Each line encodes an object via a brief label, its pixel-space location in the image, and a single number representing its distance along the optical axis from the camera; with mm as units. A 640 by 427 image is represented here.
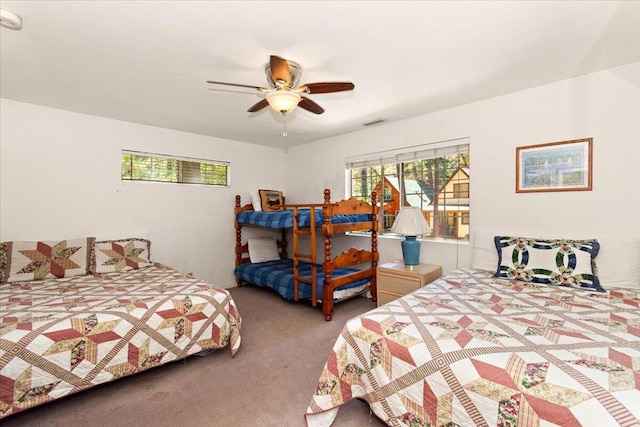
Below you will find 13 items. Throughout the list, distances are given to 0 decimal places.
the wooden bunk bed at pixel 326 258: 3172
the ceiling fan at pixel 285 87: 1891
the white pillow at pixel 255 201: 4402
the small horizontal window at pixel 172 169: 3578
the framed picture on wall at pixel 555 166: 2406
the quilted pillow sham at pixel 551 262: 2158
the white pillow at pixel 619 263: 2150
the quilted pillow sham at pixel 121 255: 3051
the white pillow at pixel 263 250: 4418
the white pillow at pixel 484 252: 2736
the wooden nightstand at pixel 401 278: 2873
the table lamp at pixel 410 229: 3076
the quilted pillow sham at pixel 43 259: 2680
